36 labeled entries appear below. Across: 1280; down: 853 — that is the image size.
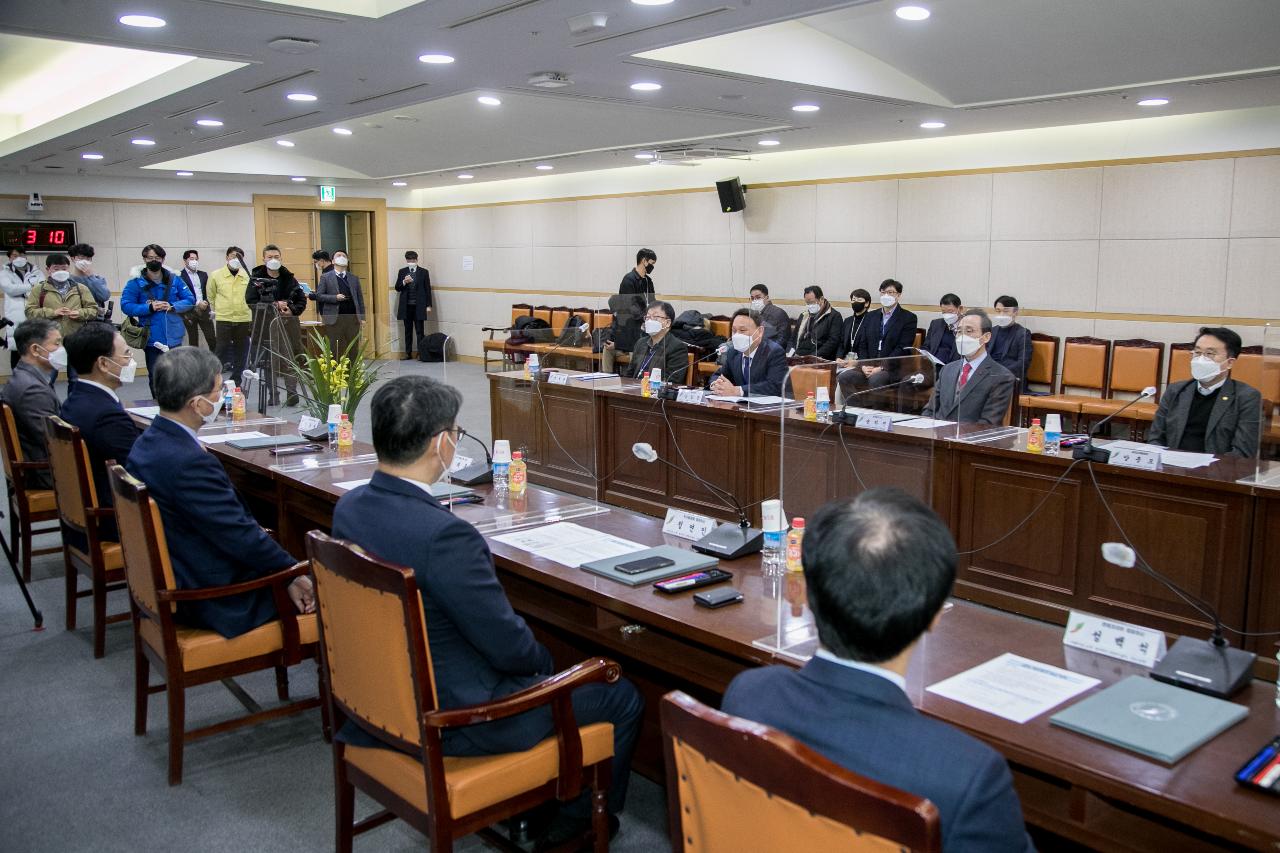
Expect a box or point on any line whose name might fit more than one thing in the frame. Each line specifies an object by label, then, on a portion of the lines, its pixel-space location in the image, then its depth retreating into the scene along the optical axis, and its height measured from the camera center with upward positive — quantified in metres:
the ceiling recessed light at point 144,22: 4.55 +1.20
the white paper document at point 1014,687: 1.85 -0.75
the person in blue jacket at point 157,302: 9.56 -0.14
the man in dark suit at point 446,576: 2.14 -0.60
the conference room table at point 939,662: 1.59 -0.76
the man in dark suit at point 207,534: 2.95 -0.72
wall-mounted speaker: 10.84 +1.02
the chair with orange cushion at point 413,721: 2.04 -0.92
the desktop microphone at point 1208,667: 1.88 -0.71
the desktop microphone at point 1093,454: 4.12 -0.66
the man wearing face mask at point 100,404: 3.96 -0.46
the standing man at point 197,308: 10.34 -0.18
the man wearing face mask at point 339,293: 10.96 -0.05
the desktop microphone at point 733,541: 2.78 -0.70
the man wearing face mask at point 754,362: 6.21 -0.45
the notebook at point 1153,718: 1.68 -0.74
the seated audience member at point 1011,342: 8.21 -0.41
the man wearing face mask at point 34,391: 4.62 -0.48
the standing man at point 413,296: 15.30 -0.11
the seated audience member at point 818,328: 9.57 -0.35
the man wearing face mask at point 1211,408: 4.33 -0.51
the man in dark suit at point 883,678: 1.23 -0.51
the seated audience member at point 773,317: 10.02 -0.27
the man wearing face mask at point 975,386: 5.11 -0.48
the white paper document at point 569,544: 2.83 -0.74
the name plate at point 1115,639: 2.03 -0.71
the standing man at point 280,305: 7.01 -0.16
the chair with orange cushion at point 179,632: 2.79 -1.00
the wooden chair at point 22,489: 4.48 -0.90
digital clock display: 12.48 +0.64
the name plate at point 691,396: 5.91 -0.62
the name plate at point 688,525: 2.98 -0.70
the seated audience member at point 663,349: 6.74 -0.40
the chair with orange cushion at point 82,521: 3.56 -0.86
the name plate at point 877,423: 3.63 -0.48
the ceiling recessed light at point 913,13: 5.07 +1.40
